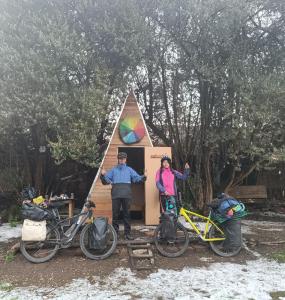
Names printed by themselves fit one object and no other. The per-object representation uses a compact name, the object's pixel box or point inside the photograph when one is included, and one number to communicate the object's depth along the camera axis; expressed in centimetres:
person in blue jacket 517
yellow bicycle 489
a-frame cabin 587
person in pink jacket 528
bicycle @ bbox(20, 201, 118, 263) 465
